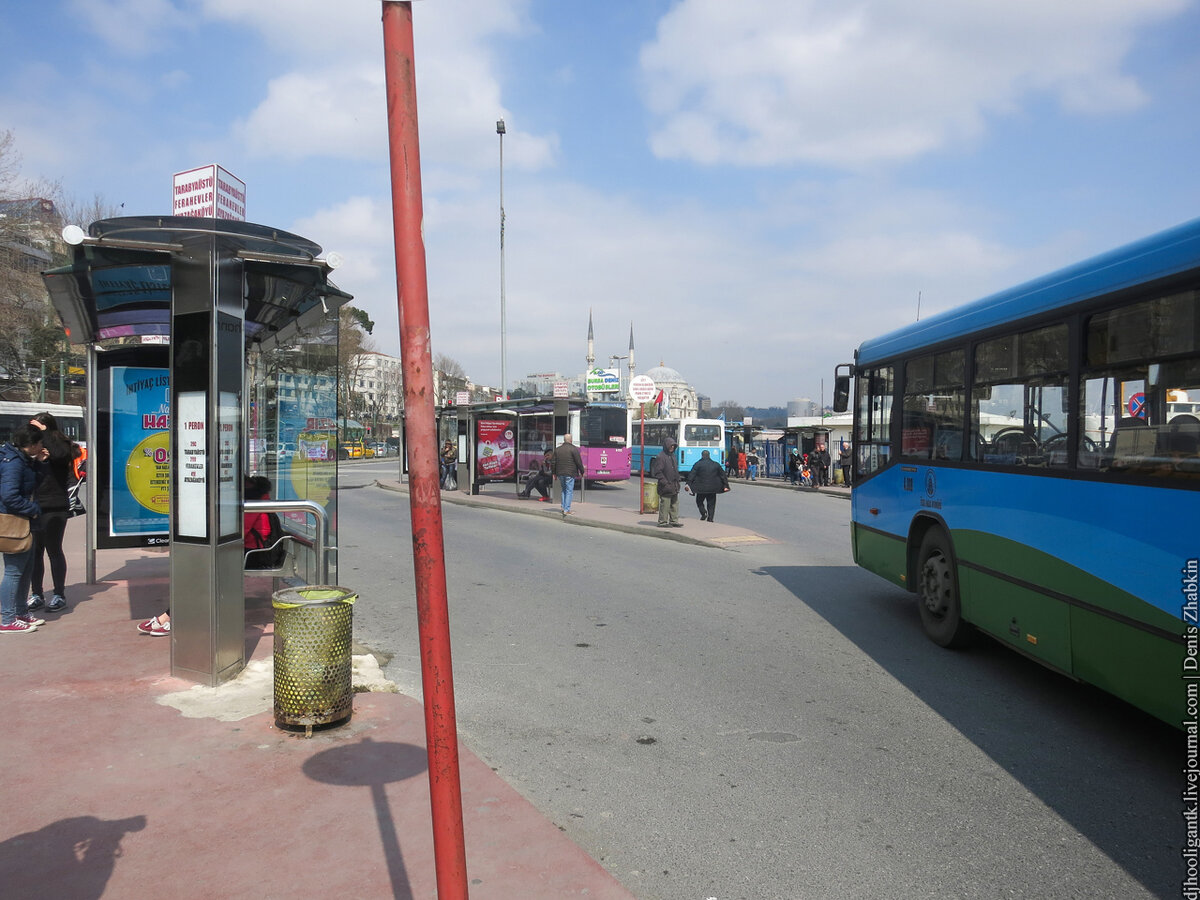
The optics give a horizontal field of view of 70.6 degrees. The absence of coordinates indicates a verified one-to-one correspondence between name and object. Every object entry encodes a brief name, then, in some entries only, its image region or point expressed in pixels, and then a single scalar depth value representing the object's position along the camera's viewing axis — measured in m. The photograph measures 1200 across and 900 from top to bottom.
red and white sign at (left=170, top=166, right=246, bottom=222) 8.88
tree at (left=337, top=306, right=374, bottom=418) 54.91
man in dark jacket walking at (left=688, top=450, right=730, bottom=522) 17.48
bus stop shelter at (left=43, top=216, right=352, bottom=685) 5.88
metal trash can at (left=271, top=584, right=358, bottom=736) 5.04
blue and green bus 4.36
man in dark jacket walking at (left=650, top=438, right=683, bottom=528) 15.95
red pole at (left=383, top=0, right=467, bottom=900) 2.31
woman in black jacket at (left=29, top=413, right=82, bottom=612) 7.96
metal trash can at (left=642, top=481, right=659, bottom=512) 19.55
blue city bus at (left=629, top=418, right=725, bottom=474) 34.06
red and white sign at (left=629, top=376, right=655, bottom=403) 27.16
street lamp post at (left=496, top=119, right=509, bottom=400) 34.89
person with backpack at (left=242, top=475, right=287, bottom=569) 8.18
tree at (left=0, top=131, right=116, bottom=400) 29.22
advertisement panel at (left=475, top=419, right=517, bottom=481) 25.36
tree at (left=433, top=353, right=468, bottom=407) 81.38
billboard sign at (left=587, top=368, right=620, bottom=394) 42.50
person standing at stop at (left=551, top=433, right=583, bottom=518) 19.33
